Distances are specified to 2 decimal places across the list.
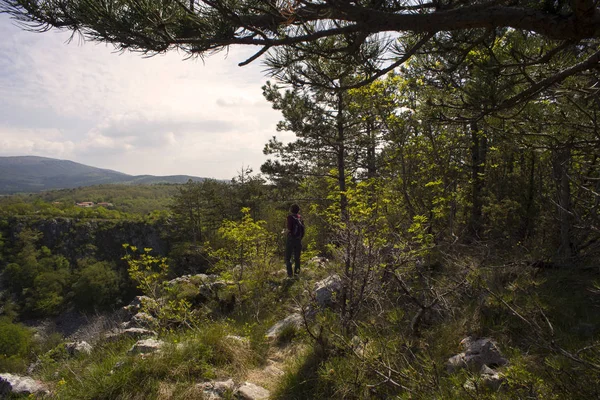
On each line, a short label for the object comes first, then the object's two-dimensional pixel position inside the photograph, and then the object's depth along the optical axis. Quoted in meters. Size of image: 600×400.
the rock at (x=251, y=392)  3.03
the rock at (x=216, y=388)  3.02
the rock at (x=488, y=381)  2.10
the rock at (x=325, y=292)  4.91
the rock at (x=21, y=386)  3.47
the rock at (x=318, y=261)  7.47
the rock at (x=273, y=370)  3.61
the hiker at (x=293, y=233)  6.78
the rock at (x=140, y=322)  5.39
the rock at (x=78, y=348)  4.62
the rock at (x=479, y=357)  2.66
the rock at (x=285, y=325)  4.45
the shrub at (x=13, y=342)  20.83
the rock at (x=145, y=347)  3.46
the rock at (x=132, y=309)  7.70
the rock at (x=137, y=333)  4.60
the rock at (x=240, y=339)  3.92
